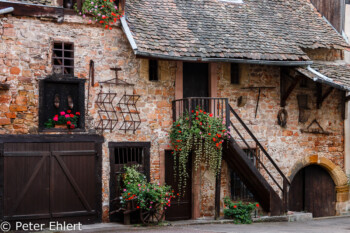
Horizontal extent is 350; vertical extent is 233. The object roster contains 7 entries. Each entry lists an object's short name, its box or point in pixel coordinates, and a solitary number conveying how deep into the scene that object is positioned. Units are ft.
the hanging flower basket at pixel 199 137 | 47.62
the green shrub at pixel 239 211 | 49.29
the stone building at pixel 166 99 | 44.11
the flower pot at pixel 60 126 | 45.29
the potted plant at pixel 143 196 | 45.14
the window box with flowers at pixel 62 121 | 45.10
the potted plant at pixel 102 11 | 46.37
